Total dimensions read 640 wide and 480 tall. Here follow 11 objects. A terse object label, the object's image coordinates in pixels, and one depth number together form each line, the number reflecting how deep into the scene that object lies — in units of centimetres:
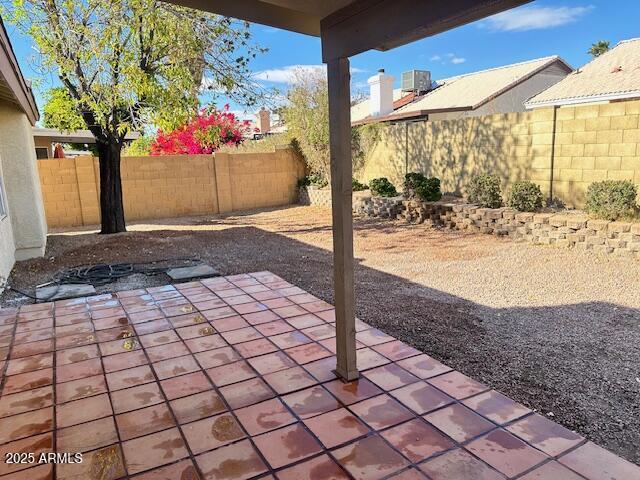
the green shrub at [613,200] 617
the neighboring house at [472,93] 1499
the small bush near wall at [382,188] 1053
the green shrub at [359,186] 1203
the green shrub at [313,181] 1327
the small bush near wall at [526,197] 737
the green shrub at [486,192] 807
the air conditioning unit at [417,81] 1948
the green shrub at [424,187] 915
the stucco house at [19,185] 663
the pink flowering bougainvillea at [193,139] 1523
